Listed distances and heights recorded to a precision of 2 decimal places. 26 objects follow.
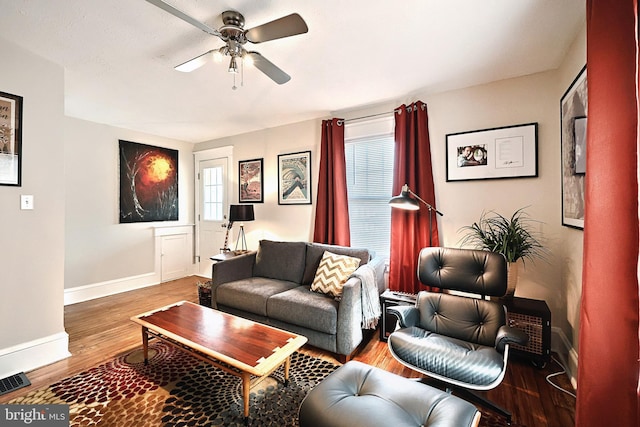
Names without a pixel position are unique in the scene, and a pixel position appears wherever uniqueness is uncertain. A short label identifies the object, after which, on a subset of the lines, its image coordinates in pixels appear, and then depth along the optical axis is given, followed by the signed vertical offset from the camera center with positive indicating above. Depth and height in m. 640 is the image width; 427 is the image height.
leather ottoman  1.11 -0.84
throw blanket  2.35 -0.75
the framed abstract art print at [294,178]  3.67 +0.45
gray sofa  2.22 -0.79
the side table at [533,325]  2.04 -0.88
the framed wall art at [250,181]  4.15 +0.47
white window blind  3.14 +0.36
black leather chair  1.52 -0.78
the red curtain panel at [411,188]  2.81 +0.22
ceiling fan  1.44 +1.01
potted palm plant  2.20 -0.23
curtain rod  2.89 +1.09
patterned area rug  1.62 -1.22
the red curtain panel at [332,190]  3.33 +0.25
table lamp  3.77 -0.03
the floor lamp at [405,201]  2.35 +0.08
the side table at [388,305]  2.46 -0.86
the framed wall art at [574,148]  1.72 +0.43
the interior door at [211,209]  4.66 +0.04
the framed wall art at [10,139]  2.04 +0.55
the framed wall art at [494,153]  2.38 +0.53
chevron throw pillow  2.55 -0.60
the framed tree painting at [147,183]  4.06 +0.45
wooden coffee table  1.58 -0.85
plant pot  2.22 -0.54
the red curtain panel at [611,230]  0.96 -0.07
